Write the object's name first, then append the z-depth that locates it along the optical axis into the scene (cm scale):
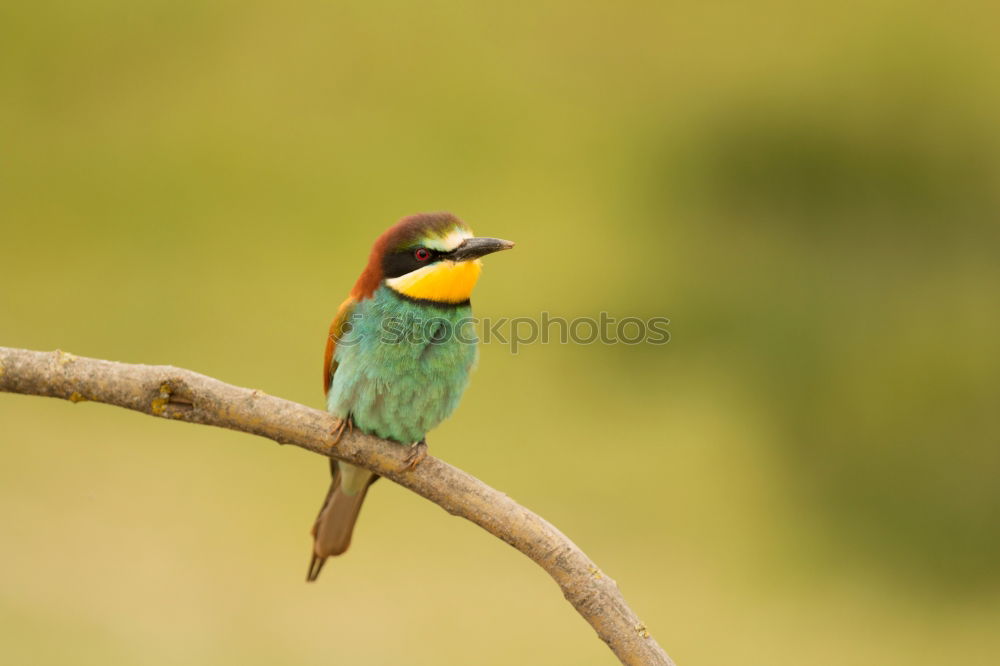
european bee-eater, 797
